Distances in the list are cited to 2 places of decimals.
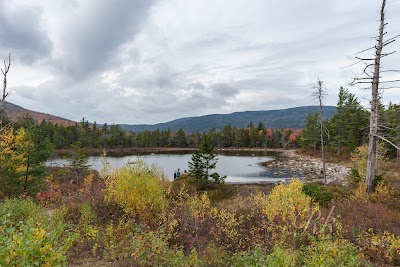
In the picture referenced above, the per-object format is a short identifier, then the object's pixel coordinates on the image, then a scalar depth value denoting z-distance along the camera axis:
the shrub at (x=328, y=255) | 5.14
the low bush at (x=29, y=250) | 3.14
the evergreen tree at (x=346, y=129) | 53.14
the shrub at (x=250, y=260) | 6.04
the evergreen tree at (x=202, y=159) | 25.62
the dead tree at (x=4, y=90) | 17.19
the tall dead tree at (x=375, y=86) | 12.74
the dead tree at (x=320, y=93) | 23.55
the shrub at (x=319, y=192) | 15.81
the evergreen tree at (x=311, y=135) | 69.30
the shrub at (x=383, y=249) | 7.55
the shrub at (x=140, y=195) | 10.59
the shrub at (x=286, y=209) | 7.71
